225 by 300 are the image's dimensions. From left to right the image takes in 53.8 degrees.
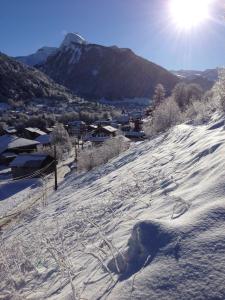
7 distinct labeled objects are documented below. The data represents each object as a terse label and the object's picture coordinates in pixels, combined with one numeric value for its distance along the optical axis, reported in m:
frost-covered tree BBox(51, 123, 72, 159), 37.12
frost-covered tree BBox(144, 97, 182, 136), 16.01
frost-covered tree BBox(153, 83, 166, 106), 41.78
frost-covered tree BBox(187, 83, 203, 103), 37.38
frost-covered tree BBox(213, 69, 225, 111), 7.98
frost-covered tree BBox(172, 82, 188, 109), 36.29
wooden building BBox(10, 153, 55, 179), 27.88
